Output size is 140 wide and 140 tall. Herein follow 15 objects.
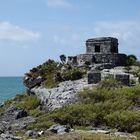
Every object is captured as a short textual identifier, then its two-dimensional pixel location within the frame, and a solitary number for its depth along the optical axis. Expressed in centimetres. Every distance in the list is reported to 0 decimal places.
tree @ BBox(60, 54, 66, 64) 4826
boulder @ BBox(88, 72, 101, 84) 3739
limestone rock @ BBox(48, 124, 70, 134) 2700
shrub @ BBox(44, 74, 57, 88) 3976
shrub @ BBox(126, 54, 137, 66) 4660
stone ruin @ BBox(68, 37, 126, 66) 4528
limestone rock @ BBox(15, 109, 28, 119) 3525
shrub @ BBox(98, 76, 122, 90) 3475
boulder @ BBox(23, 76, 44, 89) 4288
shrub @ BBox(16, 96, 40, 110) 3770
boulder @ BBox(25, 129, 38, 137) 2693
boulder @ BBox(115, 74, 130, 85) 3609
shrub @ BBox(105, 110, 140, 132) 2874
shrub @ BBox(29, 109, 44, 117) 3429
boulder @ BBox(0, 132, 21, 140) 2444
